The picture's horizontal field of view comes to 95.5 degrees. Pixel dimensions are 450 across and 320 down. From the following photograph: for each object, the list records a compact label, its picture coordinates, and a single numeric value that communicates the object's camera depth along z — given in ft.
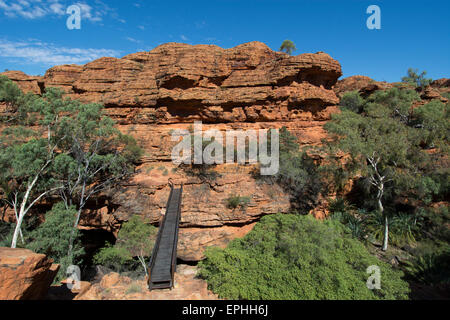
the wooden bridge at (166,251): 28.37
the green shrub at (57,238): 34.63
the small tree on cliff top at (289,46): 104.83
